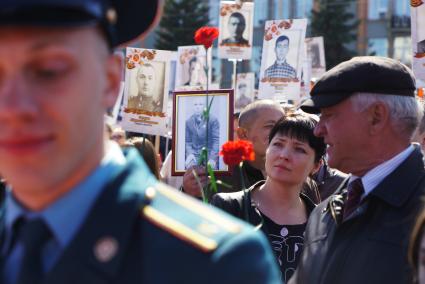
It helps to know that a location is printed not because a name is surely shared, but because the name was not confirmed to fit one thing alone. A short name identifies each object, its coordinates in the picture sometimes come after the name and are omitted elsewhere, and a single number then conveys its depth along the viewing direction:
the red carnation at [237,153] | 4.65
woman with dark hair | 5.58
